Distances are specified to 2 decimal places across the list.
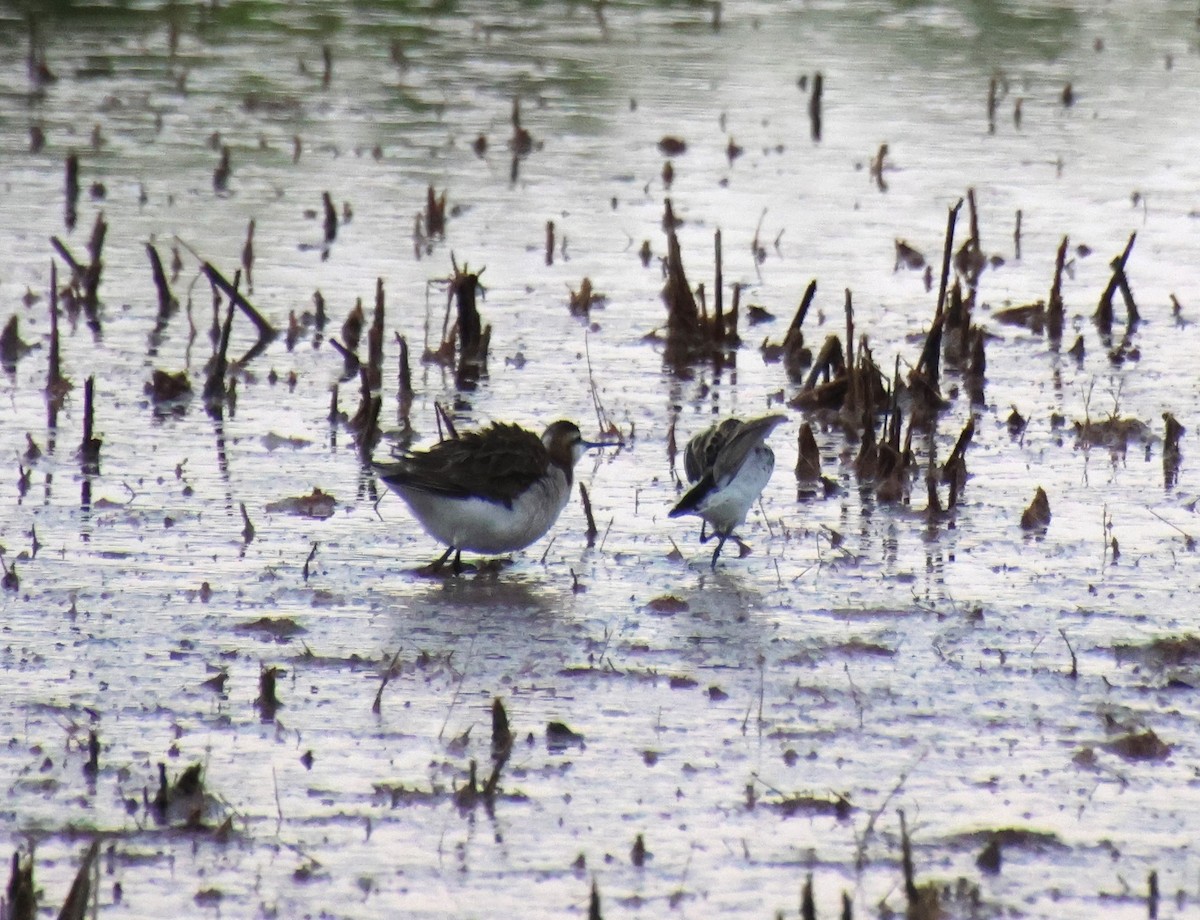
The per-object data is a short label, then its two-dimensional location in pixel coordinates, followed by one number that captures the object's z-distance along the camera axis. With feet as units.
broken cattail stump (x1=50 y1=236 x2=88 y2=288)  76.64
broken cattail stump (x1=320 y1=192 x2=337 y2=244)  89.61
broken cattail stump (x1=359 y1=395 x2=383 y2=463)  61.41
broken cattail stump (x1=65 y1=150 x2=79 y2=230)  93.68
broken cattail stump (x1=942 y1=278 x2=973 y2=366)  72.02
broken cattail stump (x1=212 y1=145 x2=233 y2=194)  99.96
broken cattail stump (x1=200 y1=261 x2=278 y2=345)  70.13
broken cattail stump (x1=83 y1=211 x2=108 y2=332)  76.89
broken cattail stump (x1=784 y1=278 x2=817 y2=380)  72.43
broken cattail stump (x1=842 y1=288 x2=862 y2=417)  64.64
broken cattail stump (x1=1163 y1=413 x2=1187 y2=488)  59.93
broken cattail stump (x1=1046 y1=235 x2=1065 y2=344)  76.33
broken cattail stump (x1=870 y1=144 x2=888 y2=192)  105.19
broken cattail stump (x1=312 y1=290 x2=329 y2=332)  76.79
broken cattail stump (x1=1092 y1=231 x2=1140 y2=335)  76.28
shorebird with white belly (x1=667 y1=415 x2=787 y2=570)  50.93
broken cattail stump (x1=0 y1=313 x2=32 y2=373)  69.46
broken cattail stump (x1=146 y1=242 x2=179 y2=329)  76.74
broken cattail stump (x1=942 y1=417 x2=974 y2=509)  57.21
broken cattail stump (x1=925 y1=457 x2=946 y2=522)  54.80
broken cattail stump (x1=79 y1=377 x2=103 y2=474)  58.13
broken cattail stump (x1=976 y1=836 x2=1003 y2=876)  34.12
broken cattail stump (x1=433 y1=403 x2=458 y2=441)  56.25
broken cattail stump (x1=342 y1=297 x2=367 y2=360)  73.56
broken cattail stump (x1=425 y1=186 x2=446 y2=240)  89.92
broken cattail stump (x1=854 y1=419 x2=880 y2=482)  59.67
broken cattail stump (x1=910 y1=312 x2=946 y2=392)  67.00
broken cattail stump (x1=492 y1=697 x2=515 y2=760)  38.58
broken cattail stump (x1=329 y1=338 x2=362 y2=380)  69.82
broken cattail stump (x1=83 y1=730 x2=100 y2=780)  37.14
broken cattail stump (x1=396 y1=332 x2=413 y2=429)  65.98
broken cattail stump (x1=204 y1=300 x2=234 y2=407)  65.62
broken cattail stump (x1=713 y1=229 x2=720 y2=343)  71.91
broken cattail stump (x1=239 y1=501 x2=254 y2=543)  52.44
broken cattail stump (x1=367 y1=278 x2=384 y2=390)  68.28
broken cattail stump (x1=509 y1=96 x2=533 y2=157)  110.11
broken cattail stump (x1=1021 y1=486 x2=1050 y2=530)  54.44
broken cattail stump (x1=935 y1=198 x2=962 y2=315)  66.54
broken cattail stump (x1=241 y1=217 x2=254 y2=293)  84.17
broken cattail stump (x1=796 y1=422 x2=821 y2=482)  59.36
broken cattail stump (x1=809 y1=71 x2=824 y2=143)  118.83
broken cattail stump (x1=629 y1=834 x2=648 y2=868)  34.30
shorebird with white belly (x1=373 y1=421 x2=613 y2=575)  50.21
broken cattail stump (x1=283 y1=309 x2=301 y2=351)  74.13
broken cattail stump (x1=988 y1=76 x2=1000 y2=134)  120.16
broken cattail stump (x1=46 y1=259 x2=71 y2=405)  65.31
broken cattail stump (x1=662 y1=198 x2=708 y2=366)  72.90
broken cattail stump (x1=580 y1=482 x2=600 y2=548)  54.08
